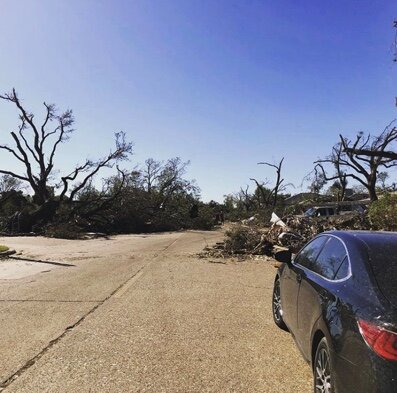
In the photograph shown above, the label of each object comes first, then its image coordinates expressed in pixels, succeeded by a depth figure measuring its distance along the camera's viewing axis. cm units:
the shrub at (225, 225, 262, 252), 1784
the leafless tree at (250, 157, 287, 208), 6197
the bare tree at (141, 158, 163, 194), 5928
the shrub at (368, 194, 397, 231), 1645
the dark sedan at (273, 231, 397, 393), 286
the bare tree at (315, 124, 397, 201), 4616
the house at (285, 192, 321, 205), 6172
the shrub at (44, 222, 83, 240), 3041
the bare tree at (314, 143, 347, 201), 5542
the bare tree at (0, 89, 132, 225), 4184
